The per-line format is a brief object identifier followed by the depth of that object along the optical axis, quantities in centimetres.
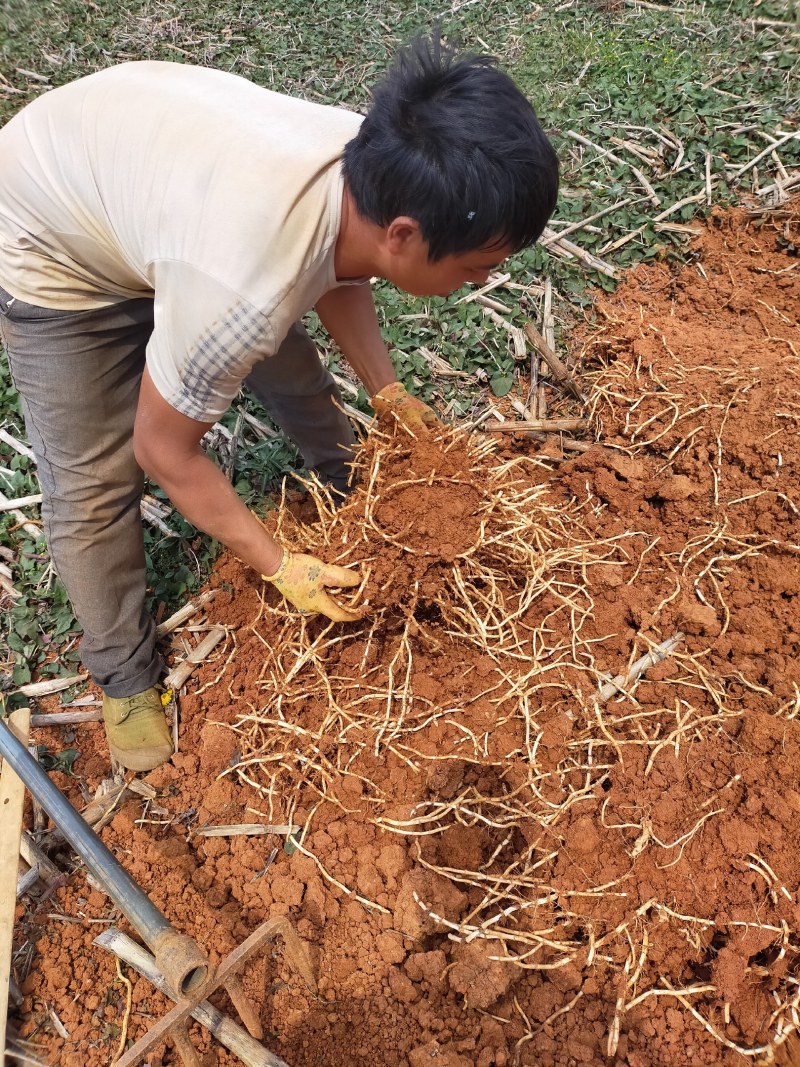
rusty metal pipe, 139
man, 151
